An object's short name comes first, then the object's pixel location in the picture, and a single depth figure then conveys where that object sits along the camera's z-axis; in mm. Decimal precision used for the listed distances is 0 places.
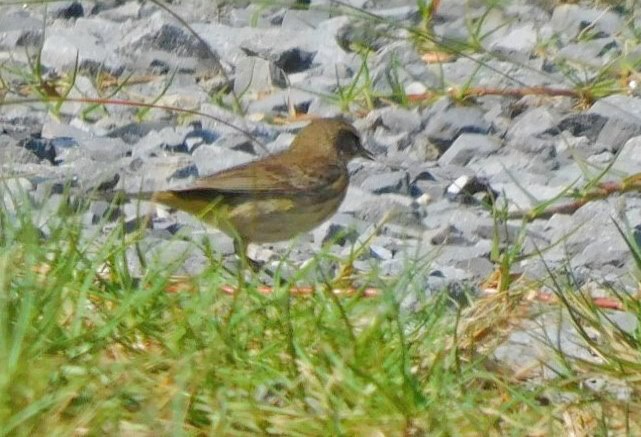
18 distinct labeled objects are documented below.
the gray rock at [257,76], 16531
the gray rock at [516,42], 16937
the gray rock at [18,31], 17125
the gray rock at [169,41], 17094
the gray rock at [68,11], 18483
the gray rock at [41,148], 14305
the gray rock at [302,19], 18219
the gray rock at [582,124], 15109
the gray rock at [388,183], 14109
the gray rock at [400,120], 15406
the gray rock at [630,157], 14125
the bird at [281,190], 13359
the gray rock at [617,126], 14914
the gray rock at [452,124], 15172
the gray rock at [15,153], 13953
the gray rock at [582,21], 17641
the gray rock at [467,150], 14773
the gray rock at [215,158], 14594
